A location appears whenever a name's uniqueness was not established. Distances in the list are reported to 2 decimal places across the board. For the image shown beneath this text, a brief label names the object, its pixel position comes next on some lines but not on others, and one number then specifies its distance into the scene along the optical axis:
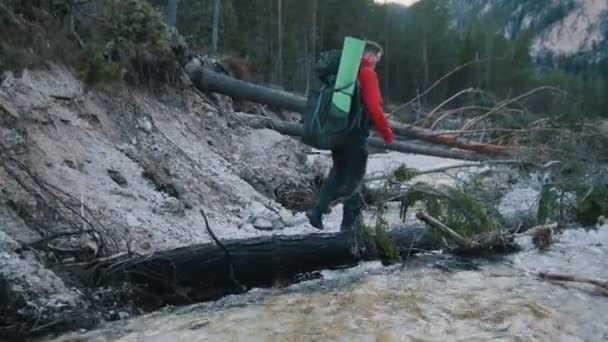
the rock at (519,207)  7.19
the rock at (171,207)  6.57
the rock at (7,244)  4.40
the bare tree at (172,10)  18.37
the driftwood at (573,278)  5.21
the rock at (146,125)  8.36
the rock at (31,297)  4.01
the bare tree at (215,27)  24.61
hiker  5.58
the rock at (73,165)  6.33
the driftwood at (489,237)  5.97
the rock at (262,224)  7.20
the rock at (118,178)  6.69
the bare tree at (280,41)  37.00
